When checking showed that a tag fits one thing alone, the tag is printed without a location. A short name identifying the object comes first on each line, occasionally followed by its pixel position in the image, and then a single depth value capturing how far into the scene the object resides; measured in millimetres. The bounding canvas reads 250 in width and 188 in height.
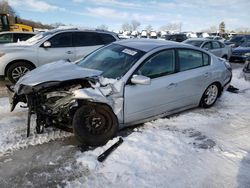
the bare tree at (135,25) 63817
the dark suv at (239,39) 13880
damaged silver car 2668
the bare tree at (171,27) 66504
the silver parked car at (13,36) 8294
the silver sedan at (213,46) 8832
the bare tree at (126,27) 63101
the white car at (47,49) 5200
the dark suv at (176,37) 14742
